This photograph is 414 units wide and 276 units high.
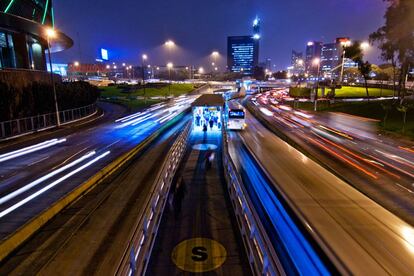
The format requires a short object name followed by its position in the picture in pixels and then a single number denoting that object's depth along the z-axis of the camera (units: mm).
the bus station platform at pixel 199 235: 8141
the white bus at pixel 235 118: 33281
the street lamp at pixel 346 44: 69562
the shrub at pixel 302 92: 84288
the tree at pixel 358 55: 66875
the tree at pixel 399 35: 45969
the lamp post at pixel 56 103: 31856
